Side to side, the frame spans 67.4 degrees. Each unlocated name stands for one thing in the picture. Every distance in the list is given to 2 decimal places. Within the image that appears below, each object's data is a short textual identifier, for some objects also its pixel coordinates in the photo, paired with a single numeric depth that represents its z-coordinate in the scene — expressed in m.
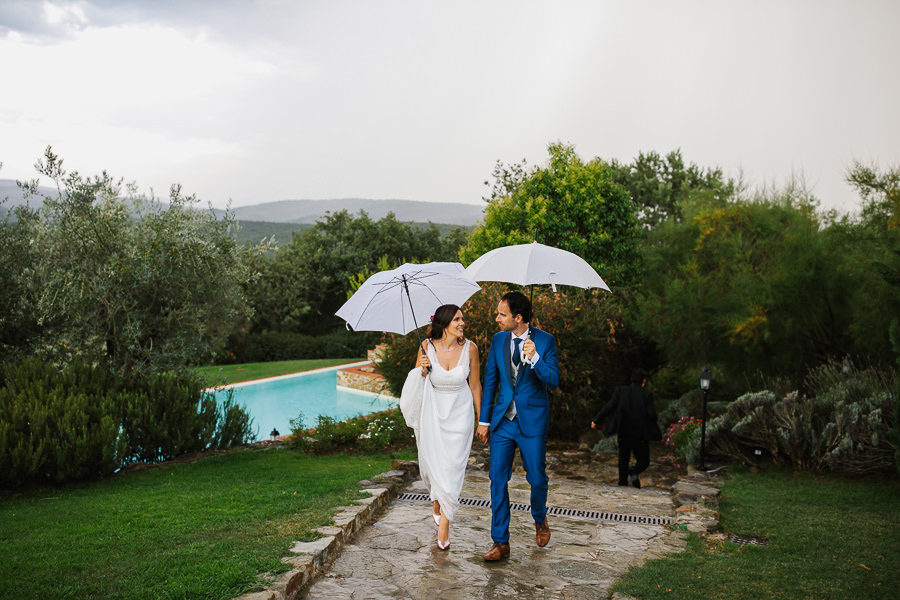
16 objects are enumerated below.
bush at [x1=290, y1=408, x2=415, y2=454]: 10.72
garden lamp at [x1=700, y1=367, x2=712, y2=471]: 8.94
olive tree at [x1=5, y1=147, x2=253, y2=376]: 9.64
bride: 4.96
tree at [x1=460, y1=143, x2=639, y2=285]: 20.06
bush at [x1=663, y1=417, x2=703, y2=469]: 9.52
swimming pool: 18.80
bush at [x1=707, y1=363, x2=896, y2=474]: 8.07
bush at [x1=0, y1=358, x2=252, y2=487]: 7.87
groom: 4.71
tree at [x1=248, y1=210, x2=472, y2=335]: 31.58
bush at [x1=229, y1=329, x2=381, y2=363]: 28.23
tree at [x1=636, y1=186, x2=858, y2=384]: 11.08
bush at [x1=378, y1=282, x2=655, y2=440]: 12.06
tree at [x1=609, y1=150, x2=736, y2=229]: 31.84
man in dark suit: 8.19
